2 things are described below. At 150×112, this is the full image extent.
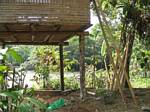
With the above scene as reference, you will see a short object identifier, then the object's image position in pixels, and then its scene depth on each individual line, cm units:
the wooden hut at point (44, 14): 404
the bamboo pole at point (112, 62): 416
